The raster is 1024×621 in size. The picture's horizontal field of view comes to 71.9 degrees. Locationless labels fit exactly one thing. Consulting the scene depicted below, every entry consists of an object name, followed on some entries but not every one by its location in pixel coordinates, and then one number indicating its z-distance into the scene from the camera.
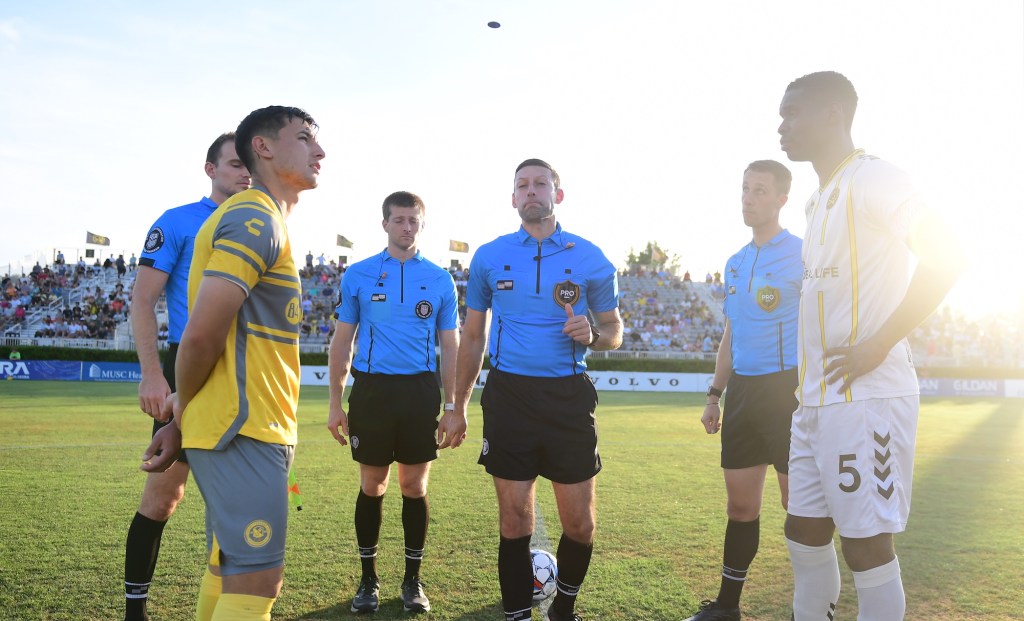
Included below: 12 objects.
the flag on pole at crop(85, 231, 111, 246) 47.28
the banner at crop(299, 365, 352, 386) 26.16
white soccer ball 4.65
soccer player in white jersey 2.63
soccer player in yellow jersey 2.41
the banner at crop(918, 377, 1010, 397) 29.77
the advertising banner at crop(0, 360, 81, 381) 26.00
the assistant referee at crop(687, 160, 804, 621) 4.41
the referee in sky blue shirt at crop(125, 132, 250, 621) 3.83
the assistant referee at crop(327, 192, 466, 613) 4.85
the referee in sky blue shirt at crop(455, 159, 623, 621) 3.95
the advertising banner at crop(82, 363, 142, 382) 26.89
